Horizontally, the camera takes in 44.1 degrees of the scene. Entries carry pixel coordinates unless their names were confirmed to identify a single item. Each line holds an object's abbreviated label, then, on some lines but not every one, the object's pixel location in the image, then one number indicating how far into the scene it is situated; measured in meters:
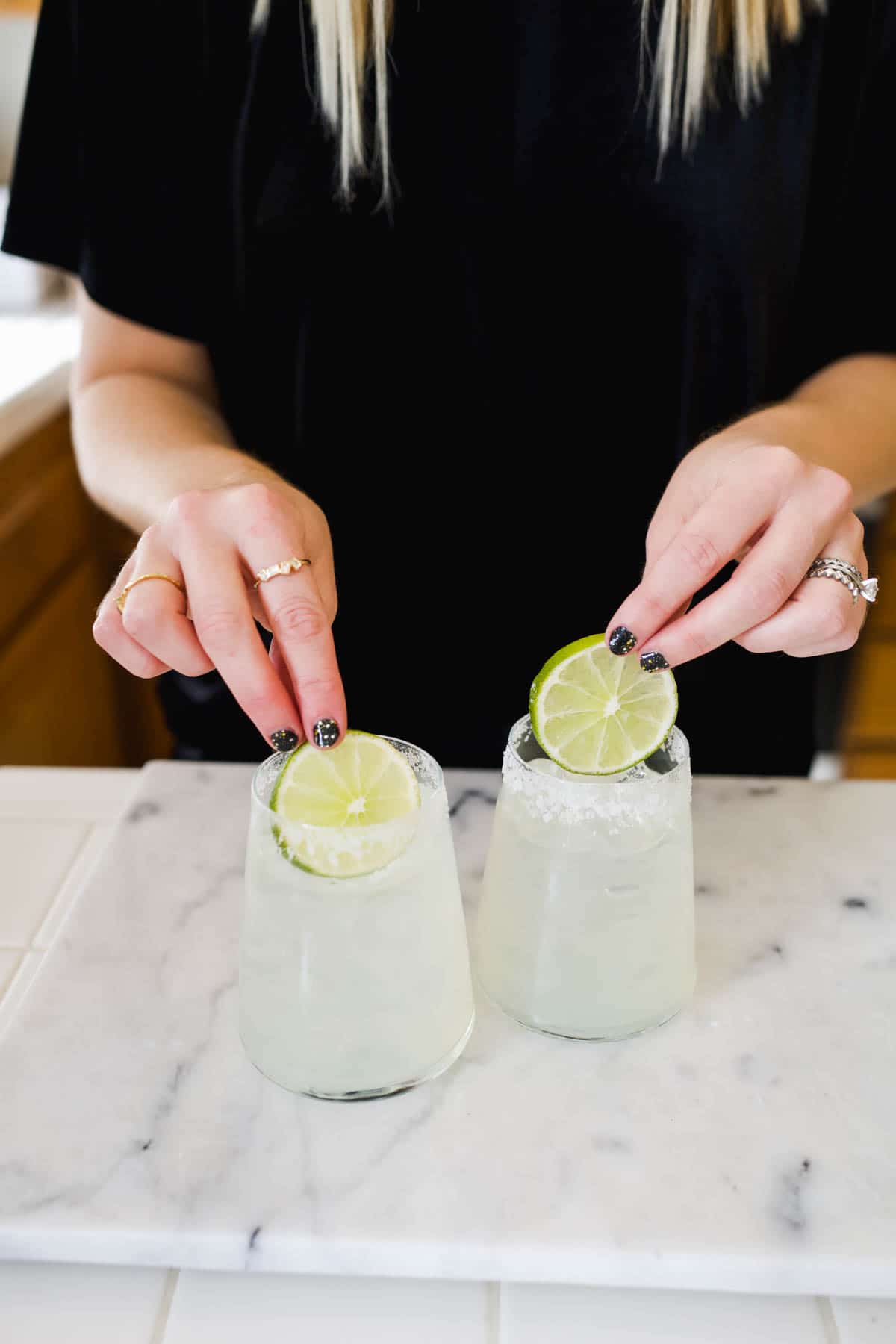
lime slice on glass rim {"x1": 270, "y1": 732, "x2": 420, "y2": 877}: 0.50
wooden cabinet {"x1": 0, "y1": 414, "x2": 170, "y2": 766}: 1.44
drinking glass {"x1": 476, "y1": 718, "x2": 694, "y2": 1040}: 0.55
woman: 0.80
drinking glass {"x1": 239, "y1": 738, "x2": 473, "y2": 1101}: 0.51
